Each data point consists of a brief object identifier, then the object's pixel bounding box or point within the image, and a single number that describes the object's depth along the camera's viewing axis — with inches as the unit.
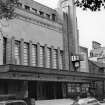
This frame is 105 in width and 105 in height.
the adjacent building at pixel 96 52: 2899.6
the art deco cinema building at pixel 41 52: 1259.8
